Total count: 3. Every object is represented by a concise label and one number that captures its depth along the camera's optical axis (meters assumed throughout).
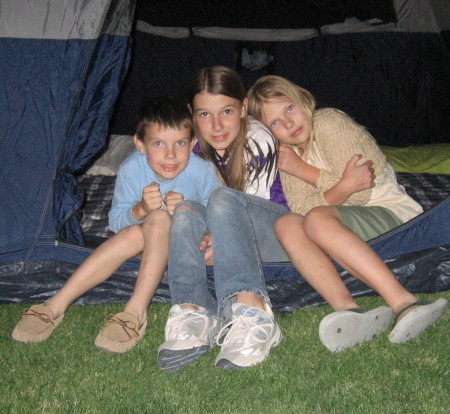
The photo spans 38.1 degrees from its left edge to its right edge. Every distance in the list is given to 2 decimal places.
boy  1.84
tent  2.07
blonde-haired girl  1.70
